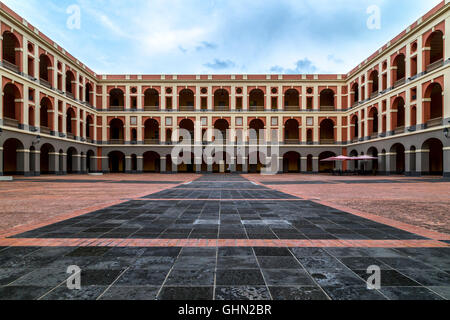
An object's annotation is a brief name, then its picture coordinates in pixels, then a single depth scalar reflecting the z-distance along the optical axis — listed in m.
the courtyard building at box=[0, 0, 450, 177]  22.33
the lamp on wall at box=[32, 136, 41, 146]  22.24
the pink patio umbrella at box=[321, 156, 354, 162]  26.05
